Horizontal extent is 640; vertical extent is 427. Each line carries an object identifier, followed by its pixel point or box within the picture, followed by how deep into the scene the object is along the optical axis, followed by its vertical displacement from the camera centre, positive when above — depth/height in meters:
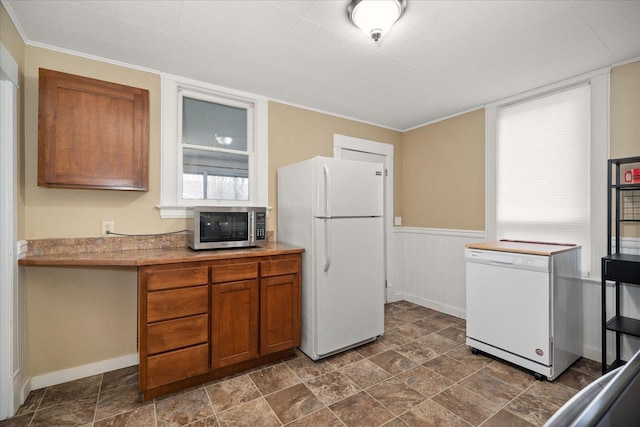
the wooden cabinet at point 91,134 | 2.06 +0.58
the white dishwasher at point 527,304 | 2.24 -0.73
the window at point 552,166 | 2.58 +0.46
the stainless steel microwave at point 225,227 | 2.38 -0.11
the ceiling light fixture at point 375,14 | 1.69 +1.16
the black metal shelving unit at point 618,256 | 2.13 -0.33
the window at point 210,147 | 2.67 +0.64
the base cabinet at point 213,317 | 2.02 -0.78
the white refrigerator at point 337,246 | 2.57 -0.30
